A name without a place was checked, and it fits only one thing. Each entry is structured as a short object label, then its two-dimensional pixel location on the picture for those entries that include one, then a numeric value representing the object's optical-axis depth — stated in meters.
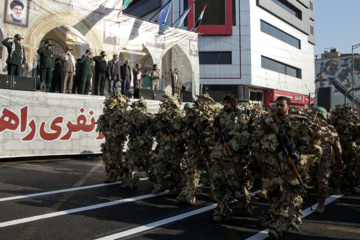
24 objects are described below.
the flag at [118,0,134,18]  14.38
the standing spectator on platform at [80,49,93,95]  11.37
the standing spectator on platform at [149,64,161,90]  15.37
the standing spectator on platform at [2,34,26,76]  9.78
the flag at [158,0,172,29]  16.36
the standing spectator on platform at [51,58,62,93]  11.73
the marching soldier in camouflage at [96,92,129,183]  6.73
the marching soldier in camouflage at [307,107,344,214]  4.86
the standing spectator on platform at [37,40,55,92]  10.54
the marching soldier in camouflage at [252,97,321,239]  3.71
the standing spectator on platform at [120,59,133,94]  13.09
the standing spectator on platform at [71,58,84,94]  11.53
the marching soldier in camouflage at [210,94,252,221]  4.43
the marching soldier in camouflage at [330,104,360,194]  6.23
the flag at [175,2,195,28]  20.12
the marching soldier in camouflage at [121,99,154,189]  6.33
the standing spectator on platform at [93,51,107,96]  11.92
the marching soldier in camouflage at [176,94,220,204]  5.05
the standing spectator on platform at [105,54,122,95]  12.24
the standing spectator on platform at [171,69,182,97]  15.59
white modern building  30.23
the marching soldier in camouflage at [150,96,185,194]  5.82
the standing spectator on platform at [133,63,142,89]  14.38
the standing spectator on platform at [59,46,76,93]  11.16
